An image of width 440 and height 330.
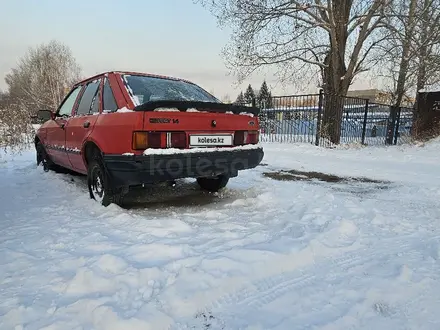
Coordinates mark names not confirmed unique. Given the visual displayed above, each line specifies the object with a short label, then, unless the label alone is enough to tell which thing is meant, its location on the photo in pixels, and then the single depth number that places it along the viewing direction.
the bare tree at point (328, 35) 11.28
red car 2.96
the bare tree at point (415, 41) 10.88
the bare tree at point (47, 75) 41.84
